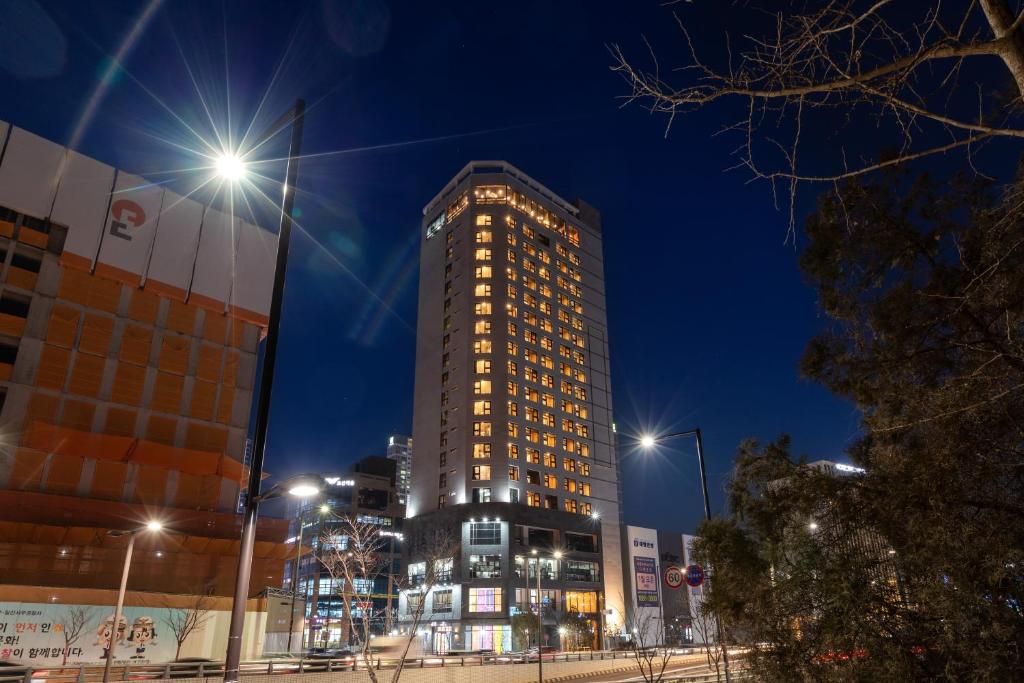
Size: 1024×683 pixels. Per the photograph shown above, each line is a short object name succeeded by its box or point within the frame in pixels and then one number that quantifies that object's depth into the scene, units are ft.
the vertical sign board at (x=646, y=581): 321.17
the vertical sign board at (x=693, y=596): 316.64
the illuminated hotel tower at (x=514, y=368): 305.12
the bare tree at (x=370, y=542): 395.51
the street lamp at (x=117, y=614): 69.38
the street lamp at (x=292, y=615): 158.51
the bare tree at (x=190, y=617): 136.36
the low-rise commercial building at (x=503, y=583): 264.93
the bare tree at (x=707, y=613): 64.59
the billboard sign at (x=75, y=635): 124.57
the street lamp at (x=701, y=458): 60.40
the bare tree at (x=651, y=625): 298.35
